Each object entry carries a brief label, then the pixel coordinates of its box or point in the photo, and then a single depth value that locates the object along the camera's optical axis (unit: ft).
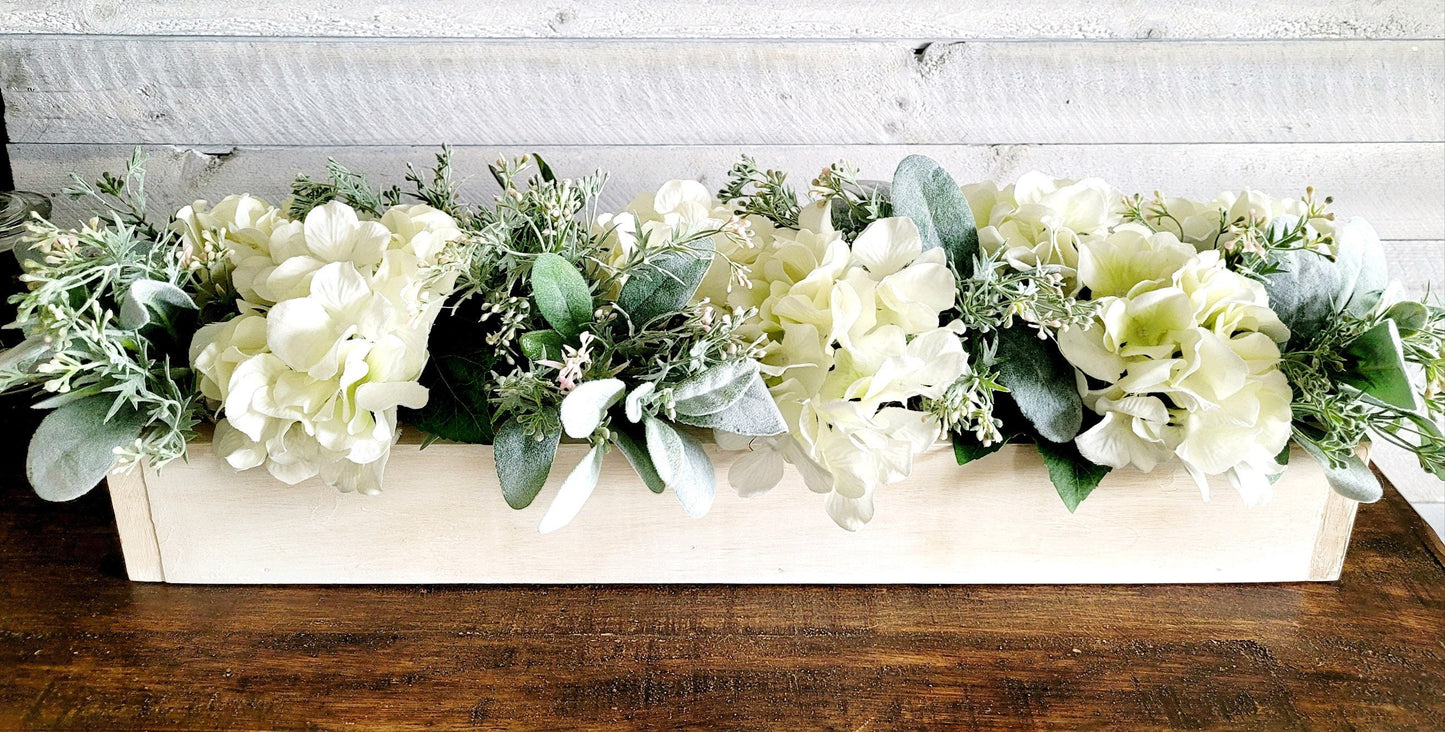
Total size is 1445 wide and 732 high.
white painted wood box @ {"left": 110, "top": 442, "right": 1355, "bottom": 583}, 1.96
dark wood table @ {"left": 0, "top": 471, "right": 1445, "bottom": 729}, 1.72
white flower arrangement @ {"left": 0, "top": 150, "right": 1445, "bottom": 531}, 1.65
